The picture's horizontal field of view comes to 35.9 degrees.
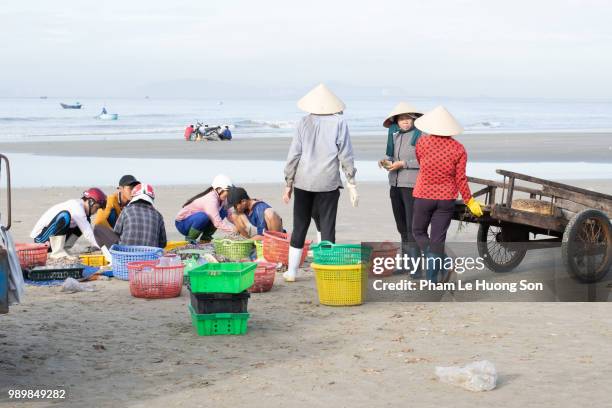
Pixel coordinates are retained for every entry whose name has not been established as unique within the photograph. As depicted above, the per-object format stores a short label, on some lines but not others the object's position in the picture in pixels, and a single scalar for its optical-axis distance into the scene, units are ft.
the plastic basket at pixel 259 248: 35.86
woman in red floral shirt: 29.66
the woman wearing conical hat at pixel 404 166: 33.09
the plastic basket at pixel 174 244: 37.14
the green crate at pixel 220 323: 25.08
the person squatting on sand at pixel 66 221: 36.27
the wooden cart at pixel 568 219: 30.68
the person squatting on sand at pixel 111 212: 36.11
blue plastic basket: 32.22
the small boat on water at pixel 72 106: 335.55
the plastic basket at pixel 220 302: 25.08
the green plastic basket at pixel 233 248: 36.17
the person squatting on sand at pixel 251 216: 37.78
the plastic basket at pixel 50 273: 32.53
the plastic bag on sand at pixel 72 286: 31.24
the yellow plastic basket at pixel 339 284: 28.83
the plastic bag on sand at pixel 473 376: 20.15
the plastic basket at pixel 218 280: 24.98
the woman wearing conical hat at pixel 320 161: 31.24
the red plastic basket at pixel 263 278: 30.83
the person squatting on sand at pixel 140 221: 34.32
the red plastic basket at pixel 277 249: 35.17
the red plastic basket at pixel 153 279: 29.94
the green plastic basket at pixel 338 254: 28.81
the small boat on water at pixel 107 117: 222.48
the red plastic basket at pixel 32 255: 34.01
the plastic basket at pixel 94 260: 35.94
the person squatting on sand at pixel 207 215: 38.42
